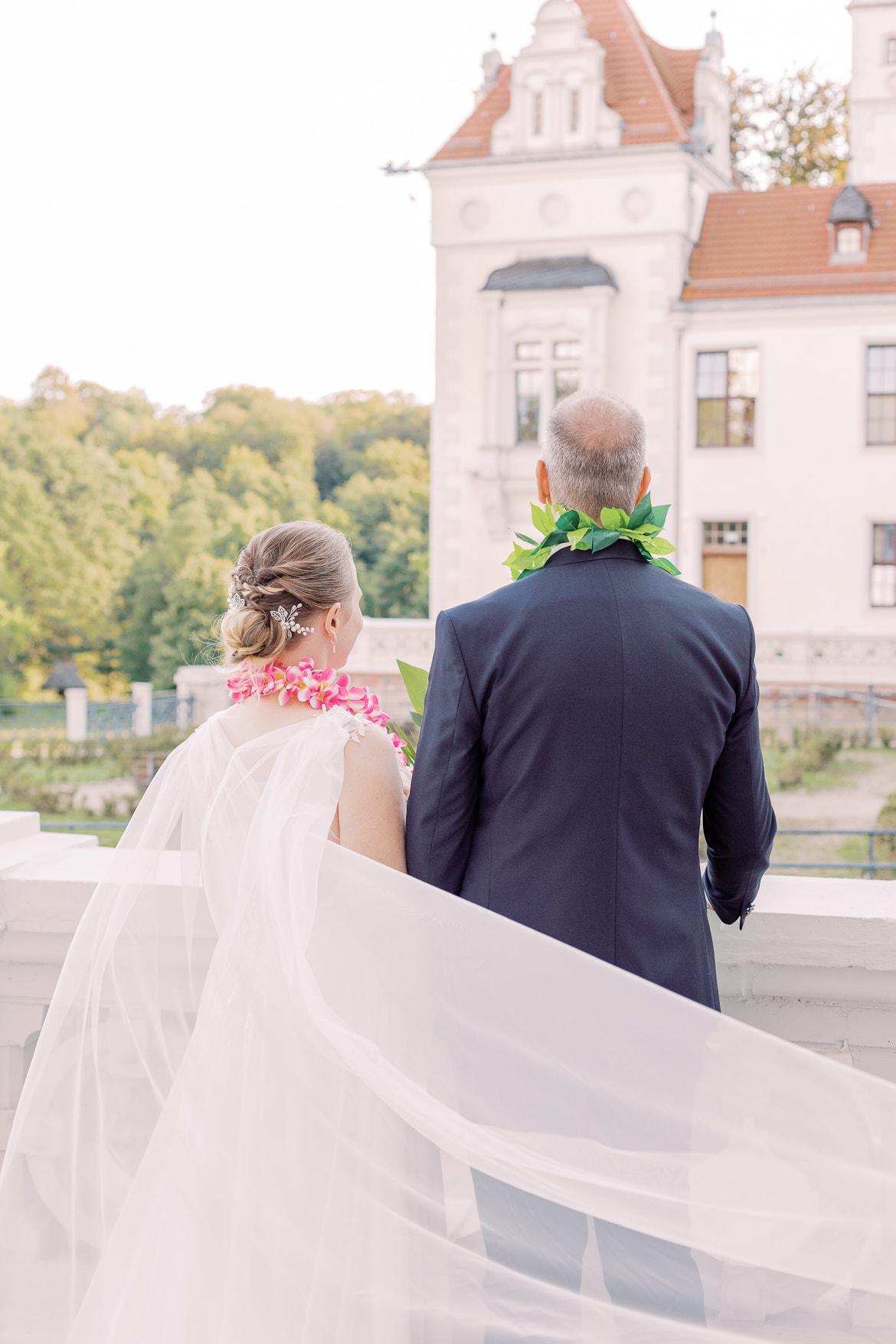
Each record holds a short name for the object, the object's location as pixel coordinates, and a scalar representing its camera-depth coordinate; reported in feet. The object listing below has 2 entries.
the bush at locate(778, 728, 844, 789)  36.78
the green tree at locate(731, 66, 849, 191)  60.90
